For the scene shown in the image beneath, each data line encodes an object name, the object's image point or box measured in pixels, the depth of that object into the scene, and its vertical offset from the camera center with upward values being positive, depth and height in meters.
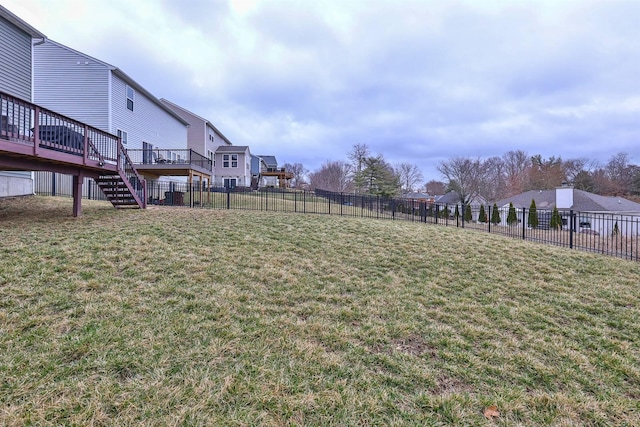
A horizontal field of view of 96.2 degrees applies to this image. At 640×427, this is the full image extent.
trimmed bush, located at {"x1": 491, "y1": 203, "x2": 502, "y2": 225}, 21.53 -0.56
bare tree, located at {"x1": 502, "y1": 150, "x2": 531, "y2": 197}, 44.06 +6.67
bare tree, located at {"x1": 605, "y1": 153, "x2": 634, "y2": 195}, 41.47 +5.57
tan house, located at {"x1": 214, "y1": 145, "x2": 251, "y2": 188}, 31.75 +4.39
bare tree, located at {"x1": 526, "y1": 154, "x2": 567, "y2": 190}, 42.30 +5.25
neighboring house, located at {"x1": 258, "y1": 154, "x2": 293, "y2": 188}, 39.41 +4.55
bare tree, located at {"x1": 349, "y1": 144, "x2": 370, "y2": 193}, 39.62 +7.31
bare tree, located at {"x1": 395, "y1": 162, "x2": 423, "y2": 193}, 57.90 +6.62
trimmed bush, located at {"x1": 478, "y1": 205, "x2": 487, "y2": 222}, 22.85 -0.65
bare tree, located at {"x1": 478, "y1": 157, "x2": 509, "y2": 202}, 38.53 +4.10
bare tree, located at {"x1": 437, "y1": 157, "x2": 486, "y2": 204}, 38.09 +4.51
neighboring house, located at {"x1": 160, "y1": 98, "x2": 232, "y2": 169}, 26.73 +7.34
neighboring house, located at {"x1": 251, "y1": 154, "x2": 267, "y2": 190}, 35.64 +4.42
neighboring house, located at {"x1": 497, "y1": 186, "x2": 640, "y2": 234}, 23.97 +0.69
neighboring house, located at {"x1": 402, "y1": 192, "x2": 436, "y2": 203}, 67.60 +3.44
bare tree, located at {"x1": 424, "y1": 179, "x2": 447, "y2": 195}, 74.99 +5.74
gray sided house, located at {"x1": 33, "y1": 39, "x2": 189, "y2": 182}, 14.96 +6.33
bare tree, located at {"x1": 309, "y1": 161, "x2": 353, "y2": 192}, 50.94 +5.87
